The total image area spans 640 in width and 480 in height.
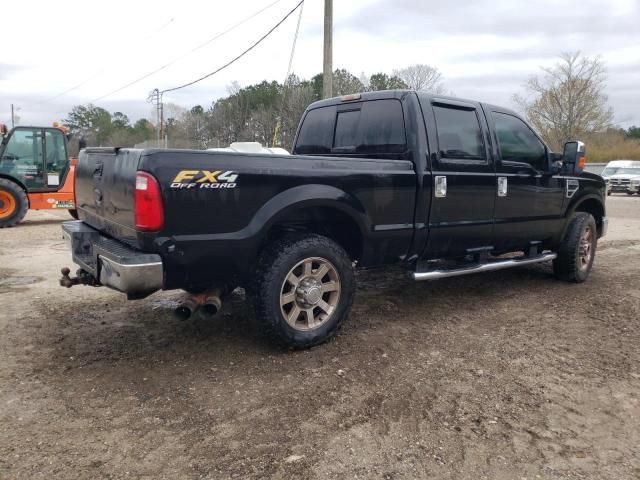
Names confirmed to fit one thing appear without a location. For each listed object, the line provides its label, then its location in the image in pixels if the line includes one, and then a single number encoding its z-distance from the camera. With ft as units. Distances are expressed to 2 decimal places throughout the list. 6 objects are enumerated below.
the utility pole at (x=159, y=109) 172.13
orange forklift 39.04
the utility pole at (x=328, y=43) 41.70
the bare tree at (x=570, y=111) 145.59
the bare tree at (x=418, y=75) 142.88
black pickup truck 11.42
